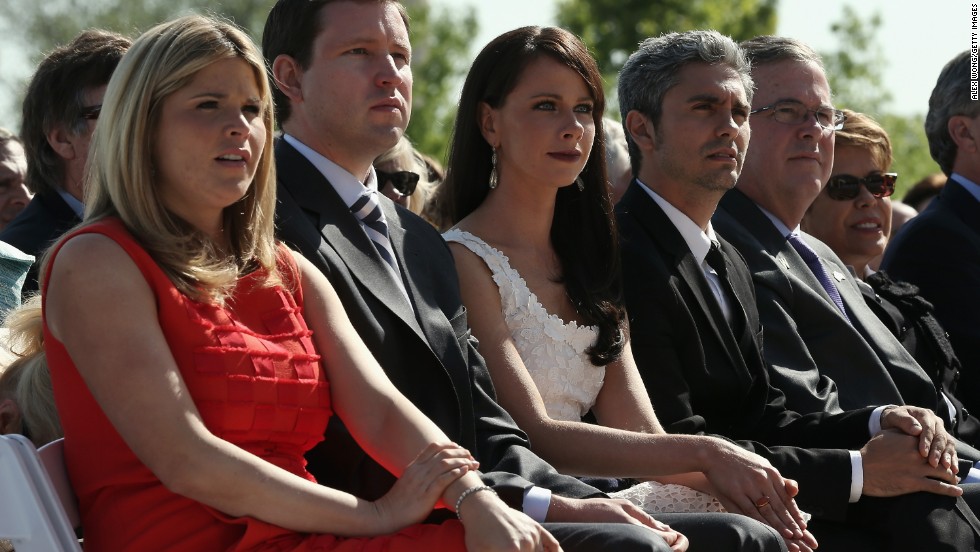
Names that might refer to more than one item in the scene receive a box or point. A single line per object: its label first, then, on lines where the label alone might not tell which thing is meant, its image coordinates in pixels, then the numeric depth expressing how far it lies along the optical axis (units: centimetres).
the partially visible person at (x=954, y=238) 1145
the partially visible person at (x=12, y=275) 757
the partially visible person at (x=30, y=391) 636
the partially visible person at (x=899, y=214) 1737
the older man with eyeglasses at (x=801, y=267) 955
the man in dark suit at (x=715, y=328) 823
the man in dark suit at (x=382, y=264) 650
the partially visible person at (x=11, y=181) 1195
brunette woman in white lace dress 746
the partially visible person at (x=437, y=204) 903
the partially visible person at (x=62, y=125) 943
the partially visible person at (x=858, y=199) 1247
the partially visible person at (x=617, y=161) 1297
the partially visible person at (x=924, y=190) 1834
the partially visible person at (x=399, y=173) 1240
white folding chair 539
